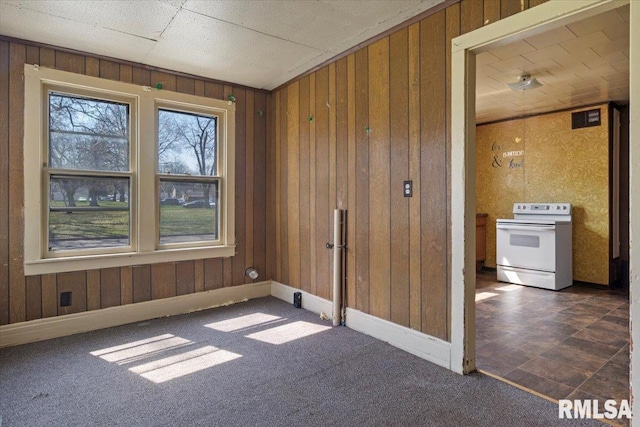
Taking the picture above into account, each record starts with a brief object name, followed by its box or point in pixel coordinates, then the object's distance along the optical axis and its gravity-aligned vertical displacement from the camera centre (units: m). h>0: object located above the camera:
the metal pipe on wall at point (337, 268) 3.17 -0.51
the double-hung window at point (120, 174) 2.96 +0.36
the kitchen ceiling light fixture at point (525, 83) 3.57 +1.32
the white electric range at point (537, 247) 4.50 -0.49
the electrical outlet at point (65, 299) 3.03 -0.74
